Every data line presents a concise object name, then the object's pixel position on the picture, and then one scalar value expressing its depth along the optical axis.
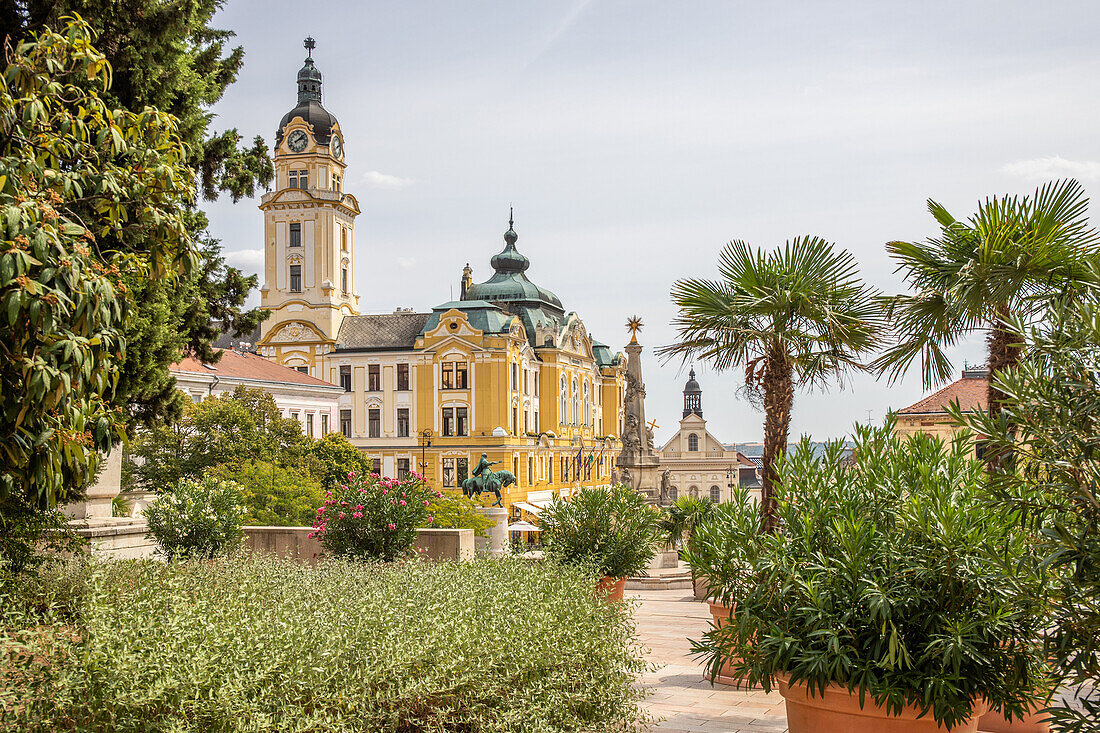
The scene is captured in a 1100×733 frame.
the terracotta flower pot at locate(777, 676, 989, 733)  5.01
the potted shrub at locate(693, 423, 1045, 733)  4.74
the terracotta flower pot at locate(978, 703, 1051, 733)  6.44
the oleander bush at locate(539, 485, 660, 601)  11.88
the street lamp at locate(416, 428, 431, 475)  52.81
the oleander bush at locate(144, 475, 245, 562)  13.87
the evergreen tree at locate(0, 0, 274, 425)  8.83
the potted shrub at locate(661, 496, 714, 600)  16.58
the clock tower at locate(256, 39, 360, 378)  58.78
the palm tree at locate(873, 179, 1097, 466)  7.10
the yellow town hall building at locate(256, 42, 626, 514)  56.84
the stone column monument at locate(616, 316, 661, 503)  36.12
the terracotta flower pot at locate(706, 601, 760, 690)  8.45
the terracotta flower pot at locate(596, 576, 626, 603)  11.67
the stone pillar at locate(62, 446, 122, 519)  12.59
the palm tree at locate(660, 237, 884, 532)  8.70
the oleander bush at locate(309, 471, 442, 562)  13.04
